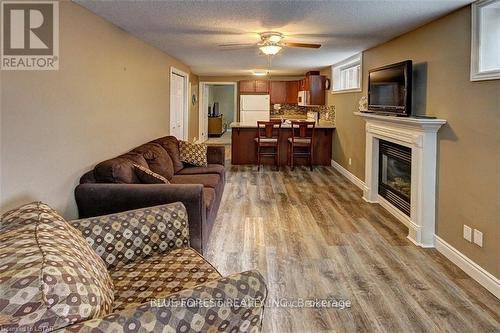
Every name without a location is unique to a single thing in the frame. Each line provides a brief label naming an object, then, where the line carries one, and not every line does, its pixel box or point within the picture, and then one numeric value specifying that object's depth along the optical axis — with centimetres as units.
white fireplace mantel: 369
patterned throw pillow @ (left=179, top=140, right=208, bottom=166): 538
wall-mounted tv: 409
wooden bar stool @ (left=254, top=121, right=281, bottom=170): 800
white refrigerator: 1161
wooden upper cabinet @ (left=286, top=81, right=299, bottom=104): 1122
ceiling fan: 445
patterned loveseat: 110
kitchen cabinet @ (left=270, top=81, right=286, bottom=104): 1132
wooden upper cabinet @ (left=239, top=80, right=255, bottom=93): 1155
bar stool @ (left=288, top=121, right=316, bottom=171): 788
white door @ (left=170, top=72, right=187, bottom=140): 734
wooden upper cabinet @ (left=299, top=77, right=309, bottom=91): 961
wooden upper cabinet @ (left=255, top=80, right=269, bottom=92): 1150
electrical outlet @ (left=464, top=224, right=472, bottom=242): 315
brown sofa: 297
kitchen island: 835
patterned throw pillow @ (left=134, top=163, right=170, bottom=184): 334
